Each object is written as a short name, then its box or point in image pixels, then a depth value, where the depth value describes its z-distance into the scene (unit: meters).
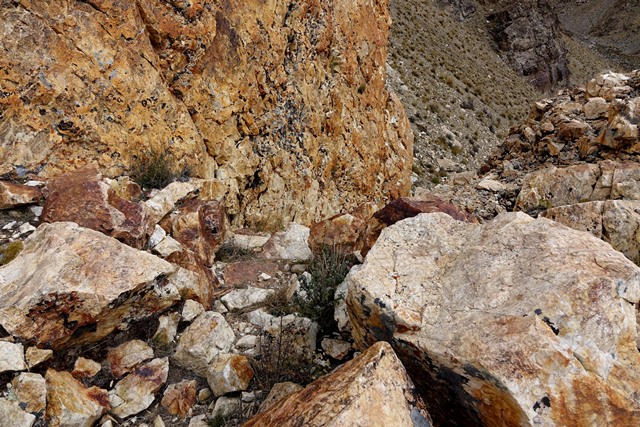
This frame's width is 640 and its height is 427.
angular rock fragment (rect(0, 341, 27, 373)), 2.51
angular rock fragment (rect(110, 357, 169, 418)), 2.82
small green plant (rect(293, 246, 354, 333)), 3.68
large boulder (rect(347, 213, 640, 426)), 1.89
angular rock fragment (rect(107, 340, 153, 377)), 3.03
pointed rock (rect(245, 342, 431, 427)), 1.88
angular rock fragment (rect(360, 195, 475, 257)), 4.36
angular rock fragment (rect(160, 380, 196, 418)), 2.91
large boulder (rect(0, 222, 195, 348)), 2.74
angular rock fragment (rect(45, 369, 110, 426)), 2.52
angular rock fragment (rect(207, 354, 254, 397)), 3.02
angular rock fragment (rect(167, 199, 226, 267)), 4.52
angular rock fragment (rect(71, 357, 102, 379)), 2.88
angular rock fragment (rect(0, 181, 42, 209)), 3.68
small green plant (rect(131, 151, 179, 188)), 4.77
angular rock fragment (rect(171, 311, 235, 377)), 3.25
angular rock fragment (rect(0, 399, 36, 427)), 2.38
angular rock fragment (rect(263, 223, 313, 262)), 5.36
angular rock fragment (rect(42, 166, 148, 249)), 3.69
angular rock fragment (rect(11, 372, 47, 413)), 2.46
